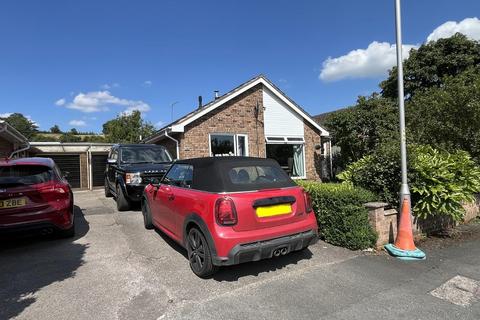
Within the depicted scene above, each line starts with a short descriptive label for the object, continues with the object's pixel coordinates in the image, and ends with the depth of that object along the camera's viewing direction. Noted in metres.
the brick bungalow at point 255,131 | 12.68
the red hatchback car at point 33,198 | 5.06
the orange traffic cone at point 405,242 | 4.90
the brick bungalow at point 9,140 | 10.26
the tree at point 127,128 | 36.47
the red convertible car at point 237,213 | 3.75
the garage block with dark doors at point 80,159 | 15.59
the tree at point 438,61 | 21.03
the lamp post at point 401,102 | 5.26
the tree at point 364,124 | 14.70
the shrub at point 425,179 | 5.77
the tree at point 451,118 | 8.30
